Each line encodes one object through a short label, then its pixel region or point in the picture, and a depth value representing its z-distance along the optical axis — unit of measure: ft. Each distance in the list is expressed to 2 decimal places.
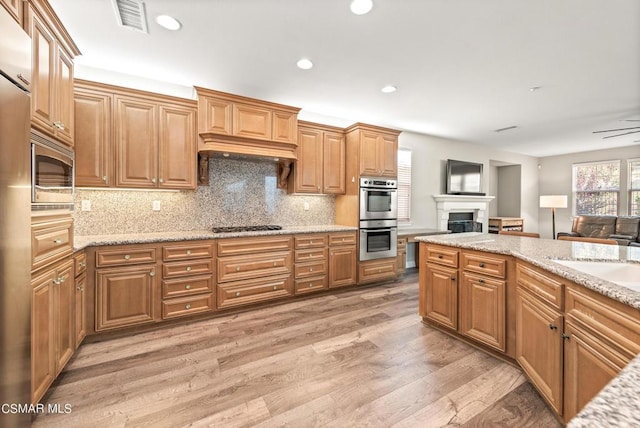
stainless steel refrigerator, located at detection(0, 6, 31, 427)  3.49
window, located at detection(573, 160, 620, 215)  21.30
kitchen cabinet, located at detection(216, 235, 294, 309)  9.89
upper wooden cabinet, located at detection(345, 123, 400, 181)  13.09
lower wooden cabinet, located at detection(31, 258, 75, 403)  5.08
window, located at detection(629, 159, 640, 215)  20.11
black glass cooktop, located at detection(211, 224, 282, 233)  10.63
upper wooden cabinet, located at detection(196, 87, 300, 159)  9.95
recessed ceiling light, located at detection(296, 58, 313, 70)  9.00
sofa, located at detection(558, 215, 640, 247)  17.78
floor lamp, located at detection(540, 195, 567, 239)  20.58
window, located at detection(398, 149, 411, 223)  17.06
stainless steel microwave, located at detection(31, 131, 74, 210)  5.22
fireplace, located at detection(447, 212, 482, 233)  19.39
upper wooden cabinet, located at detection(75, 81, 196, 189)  8.50
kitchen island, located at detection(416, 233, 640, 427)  1.90
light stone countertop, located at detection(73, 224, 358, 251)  8.03
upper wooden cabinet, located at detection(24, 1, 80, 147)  5.31
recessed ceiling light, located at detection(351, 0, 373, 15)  6.28
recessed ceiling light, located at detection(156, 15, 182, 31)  6.90
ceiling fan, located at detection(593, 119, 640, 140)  15.36
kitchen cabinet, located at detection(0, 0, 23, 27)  4.43
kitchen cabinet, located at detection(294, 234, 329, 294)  11.53
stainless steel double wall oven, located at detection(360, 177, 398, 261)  13.22
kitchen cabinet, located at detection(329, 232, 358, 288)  12.44
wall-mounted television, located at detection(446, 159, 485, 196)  18.84
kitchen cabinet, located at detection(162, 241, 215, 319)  8.96
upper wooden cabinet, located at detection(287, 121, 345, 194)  12.41
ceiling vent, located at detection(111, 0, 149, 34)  6.46
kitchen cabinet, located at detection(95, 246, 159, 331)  8.04
